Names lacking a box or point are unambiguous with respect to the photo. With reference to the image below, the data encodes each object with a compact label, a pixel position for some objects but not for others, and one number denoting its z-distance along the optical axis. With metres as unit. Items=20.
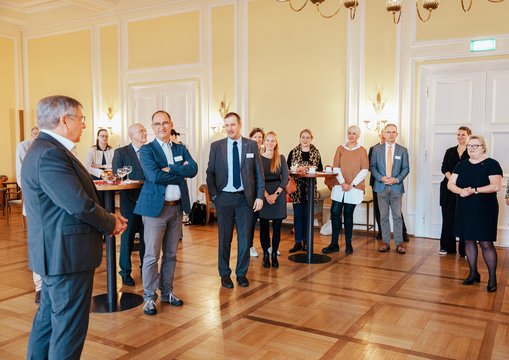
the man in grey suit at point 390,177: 6.11
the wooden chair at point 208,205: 8.42
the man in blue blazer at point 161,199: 3.74
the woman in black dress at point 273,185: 5.23
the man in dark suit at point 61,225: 2.18
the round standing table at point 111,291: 4.02
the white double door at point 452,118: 6.66
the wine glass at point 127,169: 4.32
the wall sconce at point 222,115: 8.76
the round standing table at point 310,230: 5.61
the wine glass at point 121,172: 4.27
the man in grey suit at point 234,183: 4.45
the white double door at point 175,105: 9.24
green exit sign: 6.58
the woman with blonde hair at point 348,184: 6.02
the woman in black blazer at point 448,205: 5.91
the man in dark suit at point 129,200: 4.75
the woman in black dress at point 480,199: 4.43
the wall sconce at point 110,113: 10.16
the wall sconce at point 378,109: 7.34
